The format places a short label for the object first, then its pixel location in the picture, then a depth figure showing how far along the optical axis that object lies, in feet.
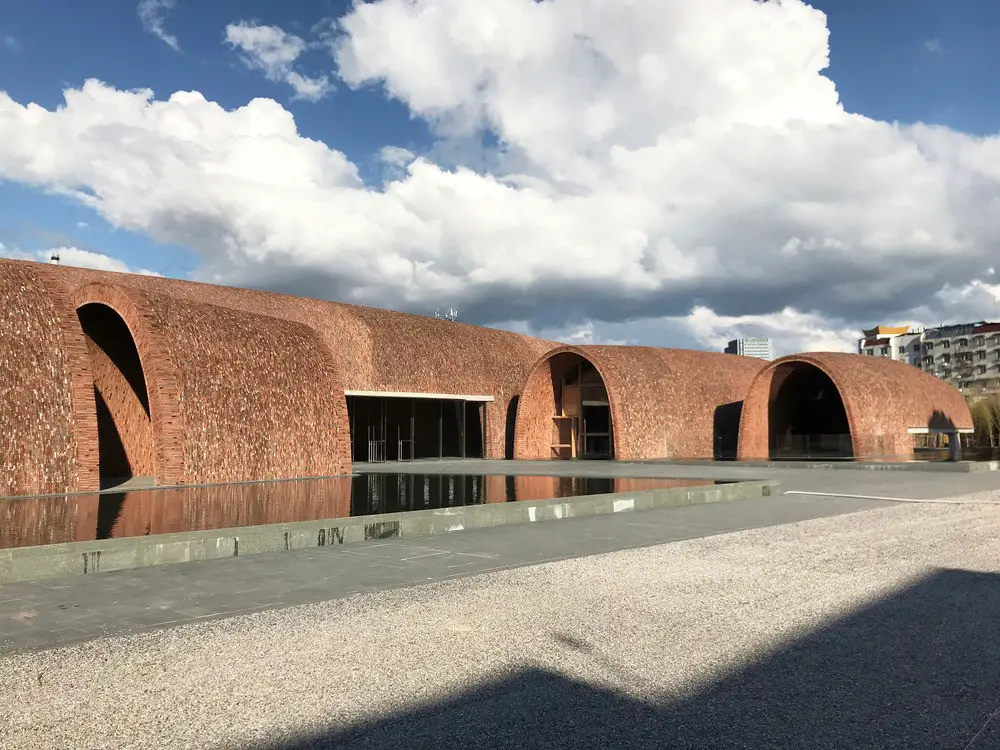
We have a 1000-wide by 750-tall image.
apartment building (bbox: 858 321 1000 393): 329.11
